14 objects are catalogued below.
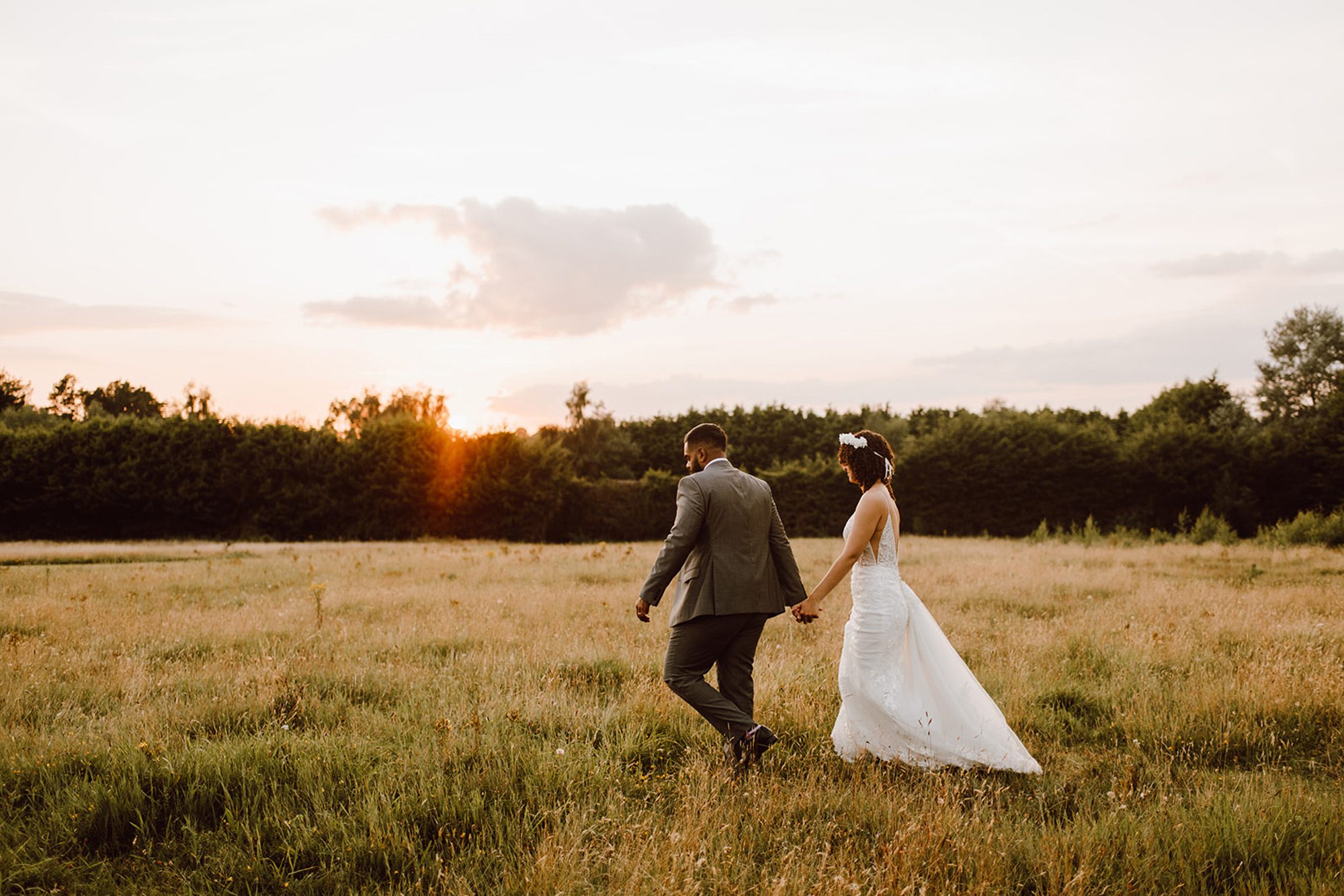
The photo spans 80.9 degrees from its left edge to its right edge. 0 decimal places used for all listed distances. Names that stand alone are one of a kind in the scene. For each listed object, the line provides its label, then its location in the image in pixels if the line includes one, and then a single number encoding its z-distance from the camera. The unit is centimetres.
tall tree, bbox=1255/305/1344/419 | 4897
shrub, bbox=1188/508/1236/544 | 2533
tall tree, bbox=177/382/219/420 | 3634
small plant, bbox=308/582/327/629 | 980
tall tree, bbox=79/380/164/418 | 6600
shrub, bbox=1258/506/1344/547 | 2350
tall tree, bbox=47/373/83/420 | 6781
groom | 520
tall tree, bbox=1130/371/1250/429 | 4919
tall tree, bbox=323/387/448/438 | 6894
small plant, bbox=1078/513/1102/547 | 2586
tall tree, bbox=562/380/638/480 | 5347
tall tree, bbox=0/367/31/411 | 6031
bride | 535
